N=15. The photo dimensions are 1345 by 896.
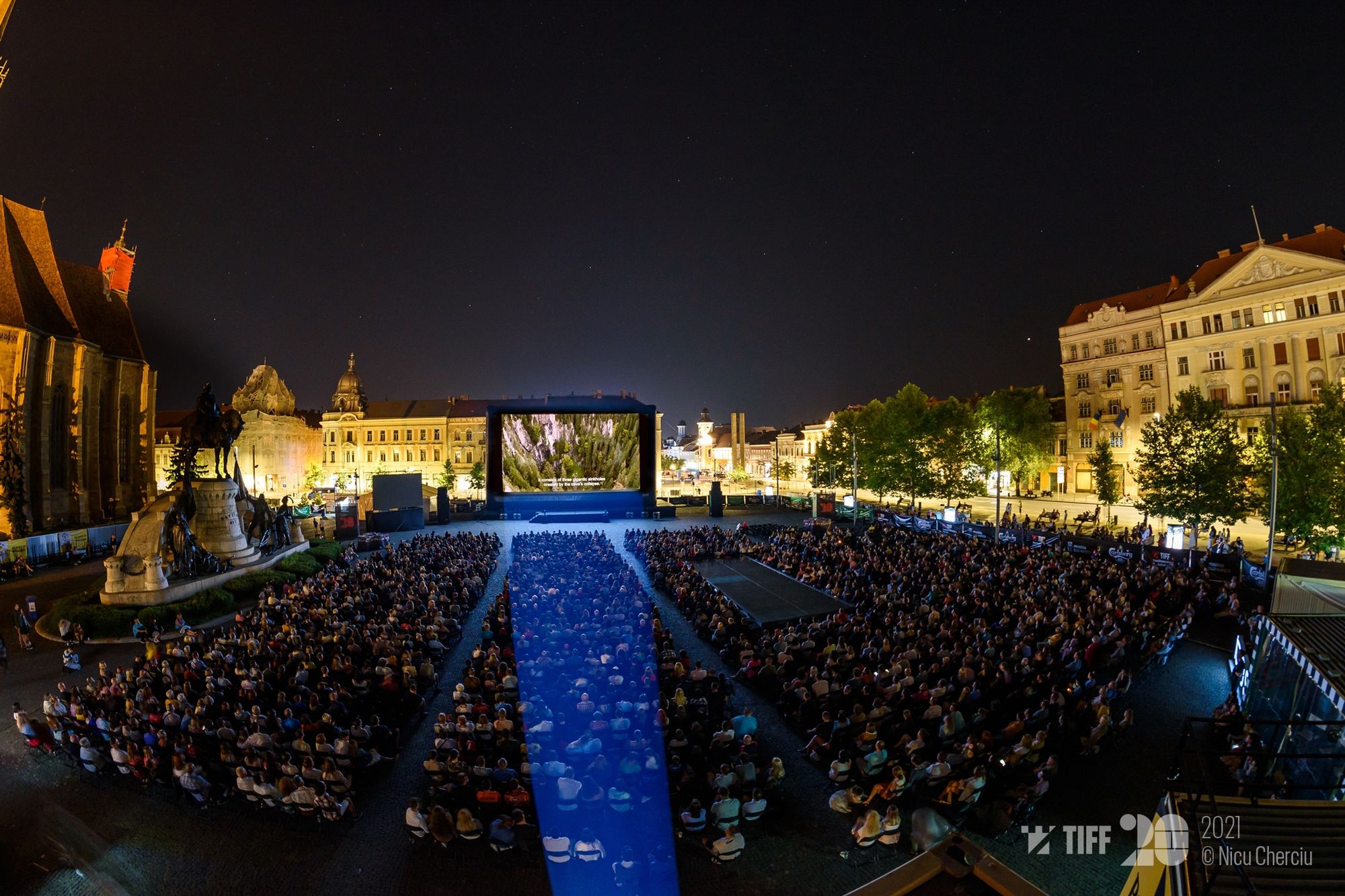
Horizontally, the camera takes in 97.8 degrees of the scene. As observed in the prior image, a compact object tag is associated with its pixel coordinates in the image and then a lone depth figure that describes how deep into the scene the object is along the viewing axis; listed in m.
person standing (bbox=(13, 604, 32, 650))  15.41
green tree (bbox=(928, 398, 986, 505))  40.12
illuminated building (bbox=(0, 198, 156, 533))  34.69
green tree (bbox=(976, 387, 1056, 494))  45.81
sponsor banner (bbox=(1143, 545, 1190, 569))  19.78
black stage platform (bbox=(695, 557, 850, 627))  17.42
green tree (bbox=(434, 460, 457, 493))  72.75
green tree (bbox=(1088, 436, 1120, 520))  37.56
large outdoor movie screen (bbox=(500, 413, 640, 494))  37.56
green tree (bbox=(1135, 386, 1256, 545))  25.44
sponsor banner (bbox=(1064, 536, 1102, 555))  23.48
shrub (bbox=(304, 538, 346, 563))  26.36
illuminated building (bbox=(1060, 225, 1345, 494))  35.66
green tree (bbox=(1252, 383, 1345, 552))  22.09
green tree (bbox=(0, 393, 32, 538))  32.84
